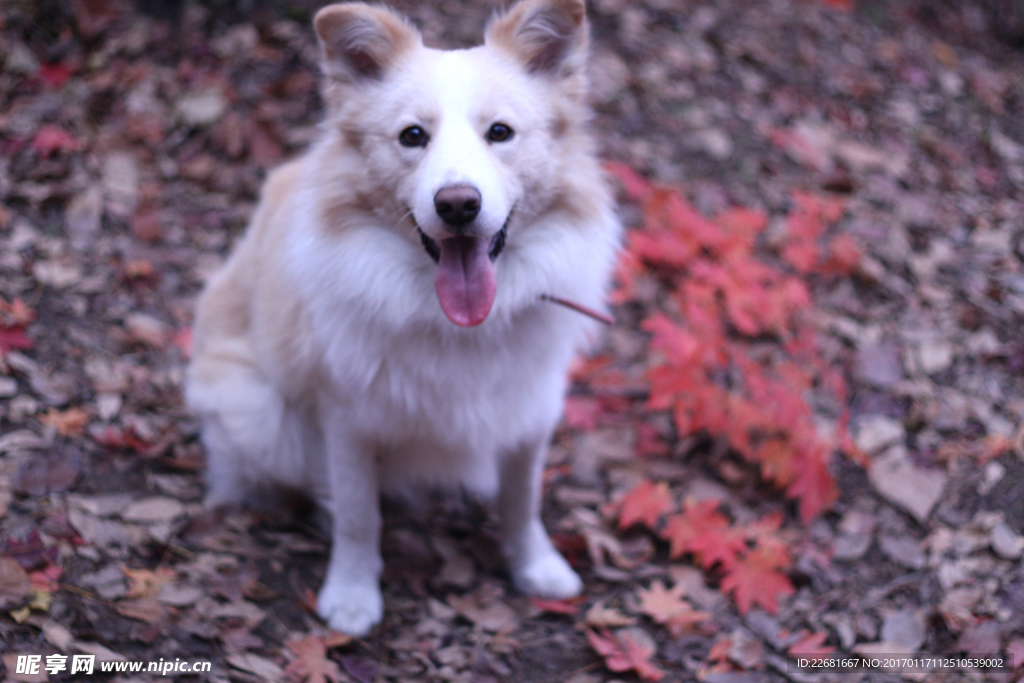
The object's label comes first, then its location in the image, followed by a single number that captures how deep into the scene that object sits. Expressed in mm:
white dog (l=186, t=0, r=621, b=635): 2527
